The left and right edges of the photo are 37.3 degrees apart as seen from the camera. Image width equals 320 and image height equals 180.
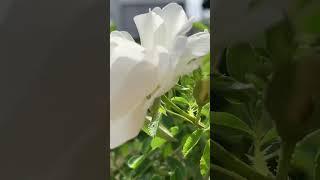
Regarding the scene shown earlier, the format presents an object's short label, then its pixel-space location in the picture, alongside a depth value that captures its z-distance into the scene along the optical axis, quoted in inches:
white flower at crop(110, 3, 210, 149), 15.1
